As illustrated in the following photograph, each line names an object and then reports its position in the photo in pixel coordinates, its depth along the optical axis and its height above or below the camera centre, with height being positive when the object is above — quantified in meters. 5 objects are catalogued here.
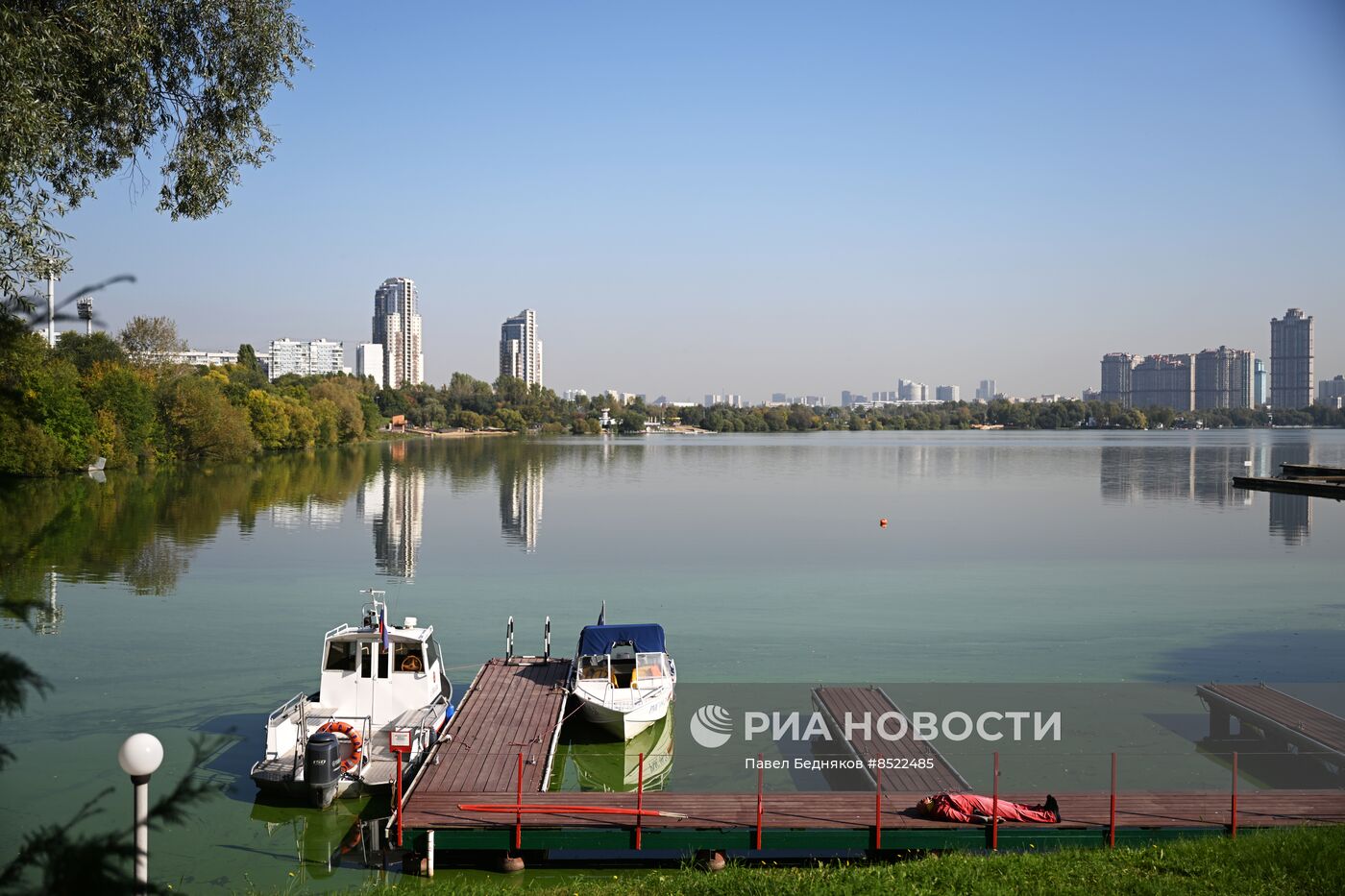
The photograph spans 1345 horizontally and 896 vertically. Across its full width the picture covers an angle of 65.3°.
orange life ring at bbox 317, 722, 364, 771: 15.76 -5.05
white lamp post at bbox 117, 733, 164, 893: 6.09 -2.03
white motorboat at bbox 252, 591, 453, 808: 15.31 -4.86
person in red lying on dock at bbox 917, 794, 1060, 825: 12.75 -4.83
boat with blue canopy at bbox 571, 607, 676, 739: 18.64 -4.92
